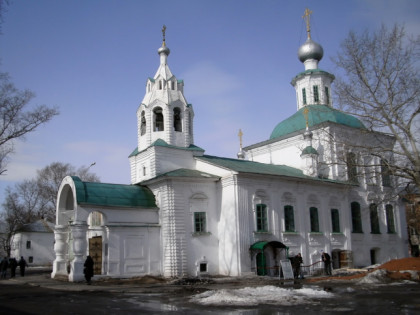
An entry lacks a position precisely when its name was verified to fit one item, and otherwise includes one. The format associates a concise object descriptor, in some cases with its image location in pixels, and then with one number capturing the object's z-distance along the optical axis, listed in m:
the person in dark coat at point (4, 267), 24.68
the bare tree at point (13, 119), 18.97
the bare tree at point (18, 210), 47.99
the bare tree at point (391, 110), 17.73
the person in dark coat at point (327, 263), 22.48
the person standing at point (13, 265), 25.10
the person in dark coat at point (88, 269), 19.03
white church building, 21.34
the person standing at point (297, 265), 21.23
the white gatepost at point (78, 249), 19.45
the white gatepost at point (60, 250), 22.23
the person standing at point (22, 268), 25.89
